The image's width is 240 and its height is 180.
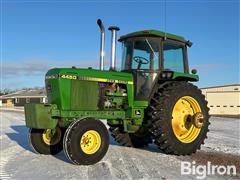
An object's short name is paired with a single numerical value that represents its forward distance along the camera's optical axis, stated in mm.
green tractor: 4149
